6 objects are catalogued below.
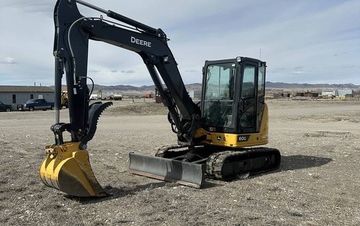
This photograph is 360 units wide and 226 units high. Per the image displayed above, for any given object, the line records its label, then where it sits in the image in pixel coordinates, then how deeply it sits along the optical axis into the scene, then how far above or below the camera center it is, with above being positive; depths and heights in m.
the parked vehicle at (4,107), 58.34 -2.69
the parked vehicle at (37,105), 58.28 -2.37
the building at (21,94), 73.50 -1.35
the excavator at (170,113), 8.61 -0.59
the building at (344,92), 121.50 -0.84
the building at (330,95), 101.75 -1.39
